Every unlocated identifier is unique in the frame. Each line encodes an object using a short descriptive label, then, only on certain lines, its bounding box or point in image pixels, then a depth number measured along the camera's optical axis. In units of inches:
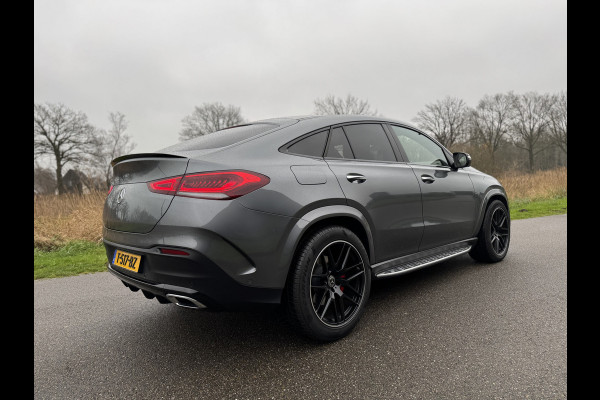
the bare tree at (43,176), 1002.7
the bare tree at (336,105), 1521.9
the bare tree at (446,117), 1480.1
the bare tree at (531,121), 1443.2
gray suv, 78.1
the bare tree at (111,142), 1336.1
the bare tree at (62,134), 1252.5
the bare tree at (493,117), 1465.3
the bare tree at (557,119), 1400.0
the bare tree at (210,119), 1676.4
